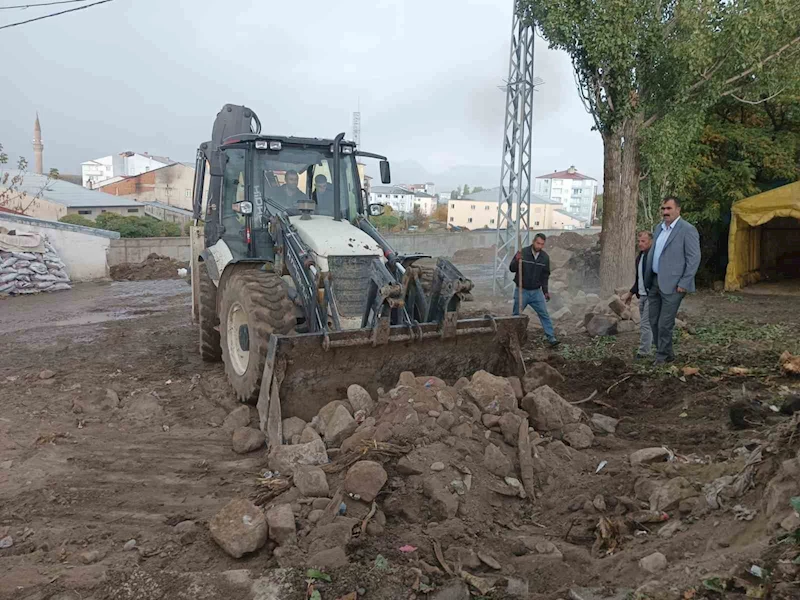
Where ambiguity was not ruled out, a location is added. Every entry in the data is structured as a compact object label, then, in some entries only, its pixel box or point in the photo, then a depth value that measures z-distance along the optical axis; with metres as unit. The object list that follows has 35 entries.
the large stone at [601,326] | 9.59
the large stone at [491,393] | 5.30
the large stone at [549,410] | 5.30
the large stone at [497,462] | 4.59
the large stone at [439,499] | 4.05
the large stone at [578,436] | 5.12
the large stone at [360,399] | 5.42
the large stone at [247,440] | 5.39
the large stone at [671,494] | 3.80
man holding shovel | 9.09
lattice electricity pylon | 13.11
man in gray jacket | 7.03
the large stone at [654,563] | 3.12
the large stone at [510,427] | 4.95
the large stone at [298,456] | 4.77
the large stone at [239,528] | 3.72
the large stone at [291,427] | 5.29
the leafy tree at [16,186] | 20.61
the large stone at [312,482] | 4.28
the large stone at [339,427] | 5.11
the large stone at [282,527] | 3.78
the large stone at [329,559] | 3.44
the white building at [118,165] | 71.69
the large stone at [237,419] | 5.87
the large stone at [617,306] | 10.16
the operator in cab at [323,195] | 7.36
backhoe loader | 5.61
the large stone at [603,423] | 5.64
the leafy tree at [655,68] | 11.62
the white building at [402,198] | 74.08
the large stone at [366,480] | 4.14
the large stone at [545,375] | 6.47
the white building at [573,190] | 96.31
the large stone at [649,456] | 4.57
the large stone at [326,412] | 5.27
